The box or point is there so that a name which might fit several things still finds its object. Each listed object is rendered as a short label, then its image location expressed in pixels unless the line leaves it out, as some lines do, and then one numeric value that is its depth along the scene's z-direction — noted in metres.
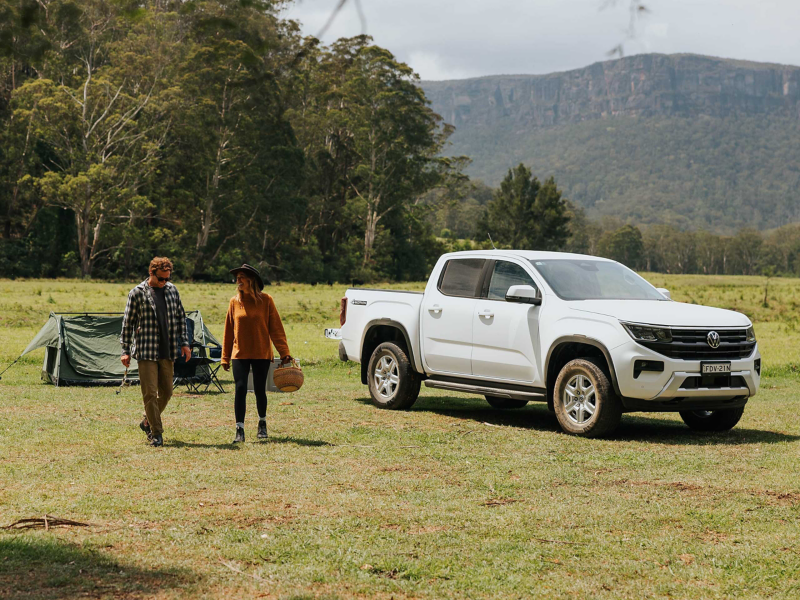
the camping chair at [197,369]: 15.61
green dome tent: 16.55
